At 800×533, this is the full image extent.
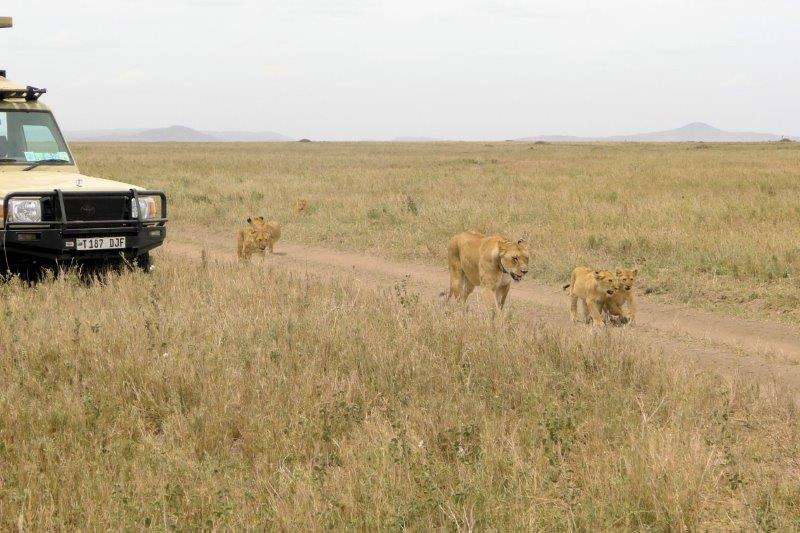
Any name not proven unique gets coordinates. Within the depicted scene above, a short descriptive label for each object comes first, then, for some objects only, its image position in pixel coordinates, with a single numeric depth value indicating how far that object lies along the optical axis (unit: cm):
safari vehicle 1684
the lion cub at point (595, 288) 1827
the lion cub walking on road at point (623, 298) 1845
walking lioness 1752
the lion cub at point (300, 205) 3856
